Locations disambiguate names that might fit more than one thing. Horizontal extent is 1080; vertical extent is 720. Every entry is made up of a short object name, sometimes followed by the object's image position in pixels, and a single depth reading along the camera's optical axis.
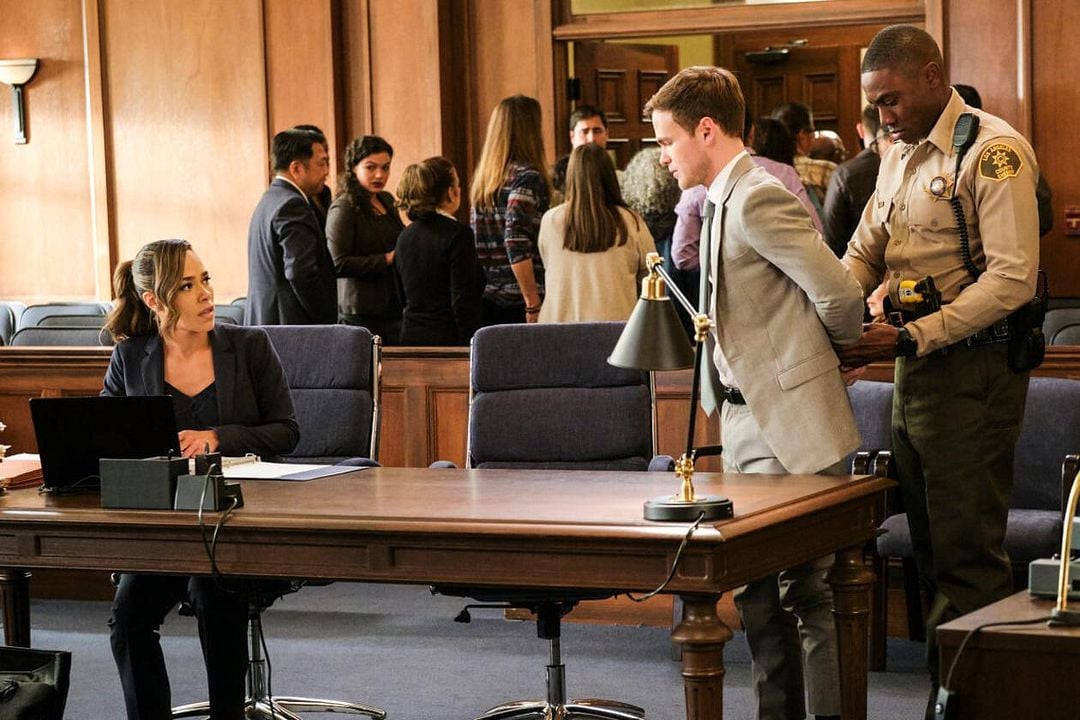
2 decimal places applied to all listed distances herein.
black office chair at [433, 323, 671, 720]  6.59
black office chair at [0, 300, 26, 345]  12.75
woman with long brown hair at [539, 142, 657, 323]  8.44
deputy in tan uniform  4.93
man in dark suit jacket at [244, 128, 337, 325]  8.73
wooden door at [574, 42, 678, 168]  12.47
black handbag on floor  4.56
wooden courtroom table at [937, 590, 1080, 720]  2.98
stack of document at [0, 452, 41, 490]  5.25
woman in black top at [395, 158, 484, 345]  8.76
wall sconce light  13.26
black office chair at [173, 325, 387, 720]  6.83
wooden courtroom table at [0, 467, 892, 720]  4.00
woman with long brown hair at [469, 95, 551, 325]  8.95
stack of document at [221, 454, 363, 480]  5.19
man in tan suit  4.62
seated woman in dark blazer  5.89
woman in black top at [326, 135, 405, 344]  9.50
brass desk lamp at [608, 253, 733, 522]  4.07
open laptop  4.94
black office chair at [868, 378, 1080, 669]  6.50
